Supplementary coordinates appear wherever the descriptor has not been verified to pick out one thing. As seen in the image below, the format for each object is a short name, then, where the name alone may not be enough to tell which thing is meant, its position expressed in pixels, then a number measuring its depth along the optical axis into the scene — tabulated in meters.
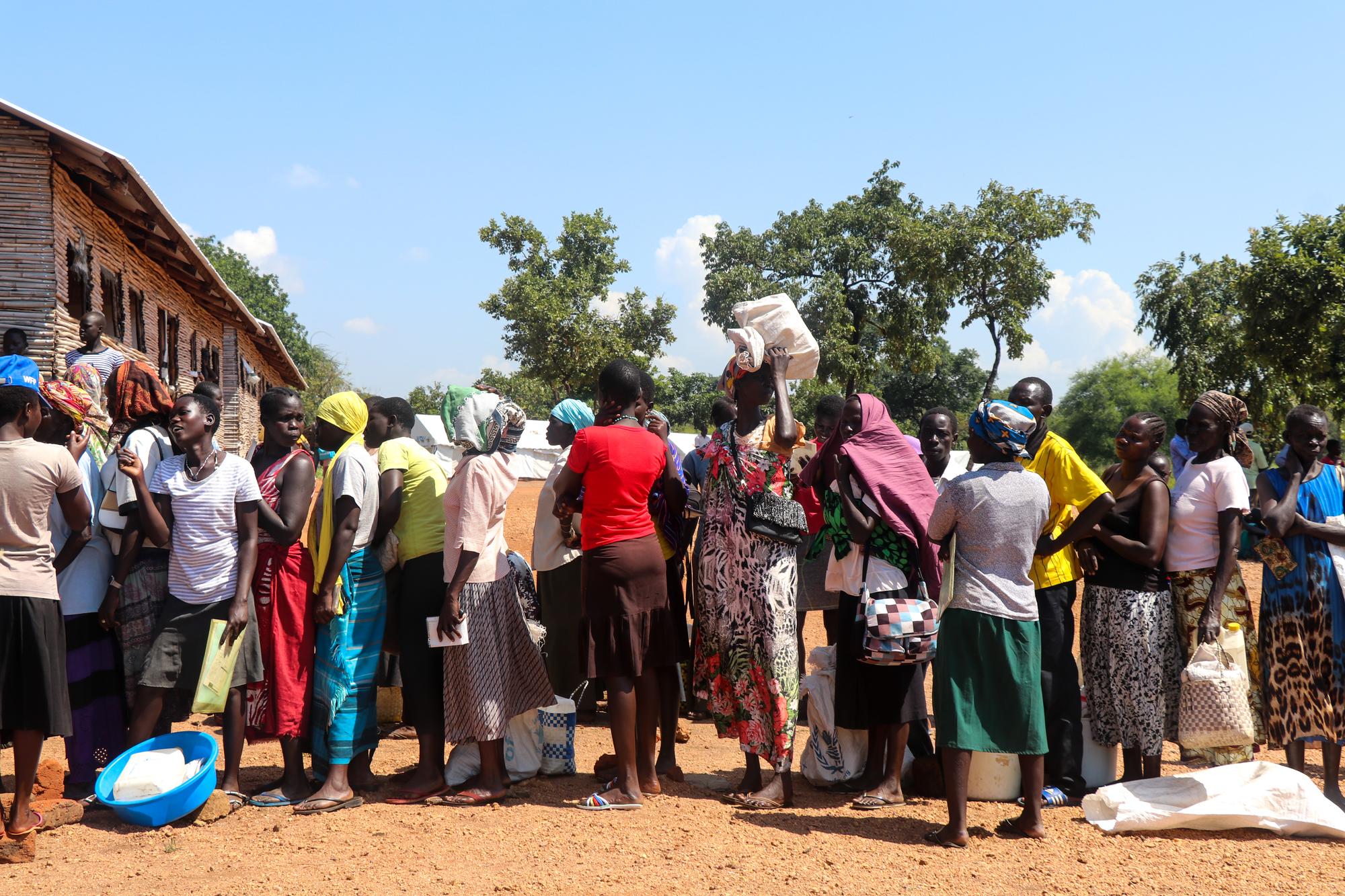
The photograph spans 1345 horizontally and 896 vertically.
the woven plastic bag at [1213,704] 4.51
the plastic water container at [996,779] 4.69
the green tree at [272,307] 56.28
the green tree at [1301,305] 15.99
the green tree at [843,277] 32.38
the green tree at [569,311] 32.59
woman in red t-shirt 4.57
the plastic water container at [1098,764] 4.86
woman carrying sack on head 4.62
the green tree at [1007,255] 27.22
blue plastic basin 4.31
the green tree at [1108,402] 51.22
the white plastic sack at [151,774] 4.39
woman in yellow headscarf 4.52
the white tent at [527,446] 35.85
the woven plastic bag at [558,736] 5.20
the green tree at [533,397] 58.34
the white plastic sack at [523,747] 5.14
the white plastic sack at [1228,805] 4.23
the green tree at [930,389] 47.31
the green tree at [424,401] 66.00
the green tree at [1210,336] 21.19
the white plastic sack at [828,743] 4.96
